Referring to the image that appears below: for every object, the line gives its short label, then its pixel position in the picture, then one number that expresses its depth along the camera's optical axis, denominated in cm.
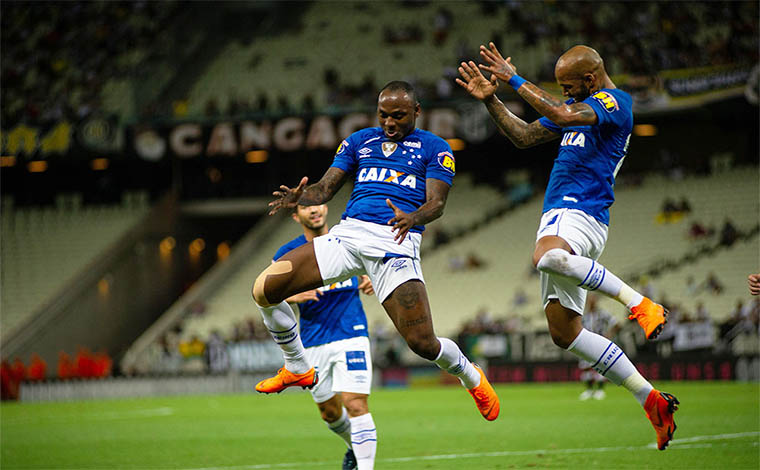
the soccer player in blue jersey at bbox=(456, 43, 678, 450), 1509
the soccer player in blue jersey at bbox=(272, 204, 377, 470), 1761
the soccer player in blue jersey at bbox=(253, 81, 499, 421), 1473
